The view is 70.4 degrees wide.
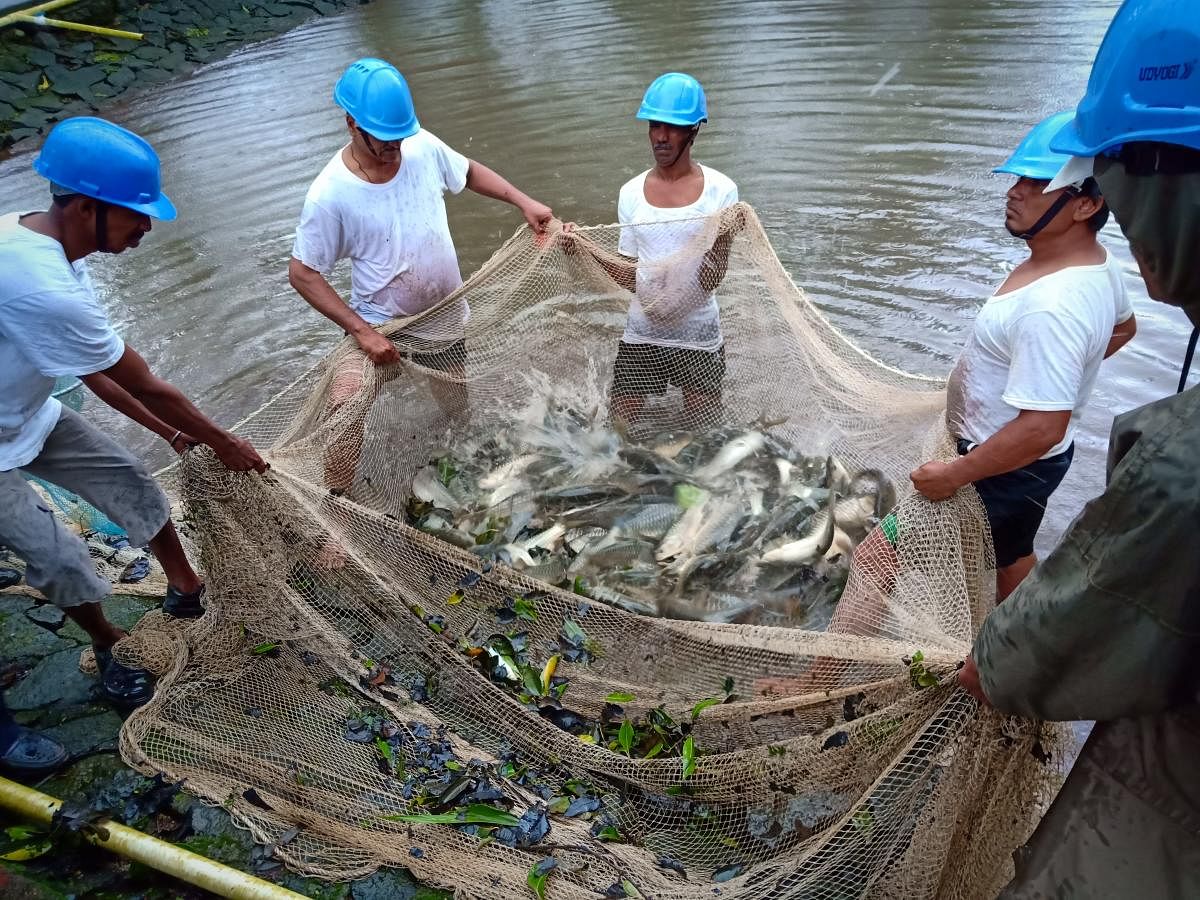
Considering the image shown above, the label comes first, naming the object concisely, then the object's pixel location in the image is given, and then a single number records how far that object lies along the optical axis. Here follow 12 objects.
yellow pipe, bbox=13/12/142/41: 13.63
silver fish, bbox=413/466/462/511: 4.05
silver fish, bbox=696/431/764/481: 4.00
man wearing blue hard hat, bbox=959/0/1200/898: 1.19
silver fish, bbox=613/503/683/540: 3.69
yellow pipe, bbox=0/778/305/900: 2.43
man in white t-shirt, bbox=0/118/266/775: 2.73
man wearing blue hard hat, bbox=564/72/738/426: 3.94
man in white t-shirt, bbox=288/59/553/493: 3.67
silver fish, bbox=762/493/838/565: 3.42
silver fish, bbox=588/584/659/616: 3.21
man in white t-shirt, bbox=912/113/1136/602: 2.47
